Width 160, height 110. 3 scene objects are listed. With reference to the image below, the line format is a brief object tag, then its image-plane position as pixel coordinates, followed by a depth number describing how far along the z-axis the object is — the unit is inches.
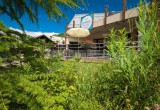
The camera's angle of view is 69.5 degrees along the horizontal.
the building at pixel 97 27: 318.7
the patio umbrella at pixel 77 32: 386.9
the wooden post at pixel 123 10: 354.6
